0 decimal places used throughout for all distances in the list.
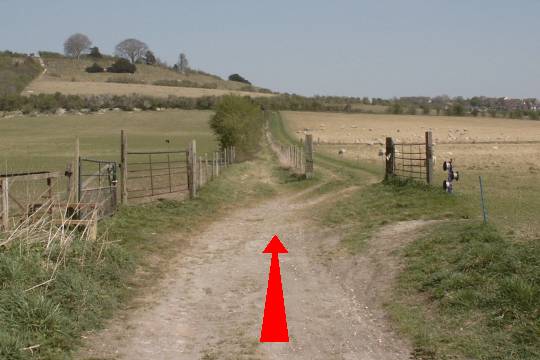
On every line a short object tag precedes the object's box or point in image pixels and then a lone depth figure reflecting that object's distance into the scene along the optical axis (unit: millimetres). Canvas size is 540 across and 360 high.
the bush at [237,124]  47469
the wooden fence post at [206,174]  27444
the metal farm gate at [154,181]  23866
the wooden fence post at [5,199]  11477
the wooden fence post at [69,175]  15406
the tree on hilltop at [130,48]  178875
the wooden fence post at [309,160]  28438
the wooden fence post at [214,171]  29675
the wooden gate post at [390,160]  22422
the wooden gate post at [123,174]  18953
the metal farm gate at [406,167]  19047
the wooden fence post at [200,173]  25372
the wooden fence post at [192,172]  21984
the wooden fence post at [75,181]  15669
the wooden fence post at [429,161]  19016
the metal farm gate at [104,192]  15930
